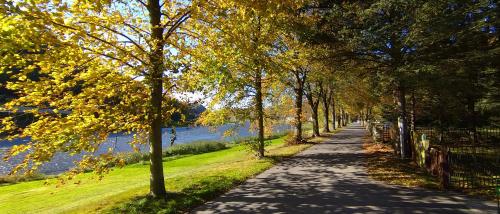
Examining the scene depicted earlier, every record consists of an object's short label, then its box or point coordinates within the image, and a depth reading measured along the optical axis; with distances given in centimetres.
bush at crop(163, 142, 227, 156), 3553
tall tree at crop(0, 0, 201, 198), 783
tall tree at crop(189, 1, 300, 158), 970
